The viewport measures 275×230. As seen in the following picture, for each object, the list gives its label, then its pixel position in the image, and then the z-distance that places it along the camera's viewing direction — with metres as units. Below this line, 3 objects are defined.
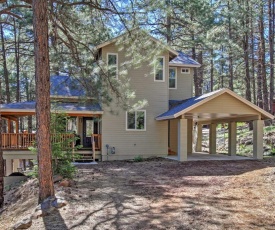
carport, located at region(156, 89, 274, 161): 10.49
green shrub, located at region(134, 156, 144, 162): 11.24
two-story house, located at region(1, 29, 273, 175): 10.72
